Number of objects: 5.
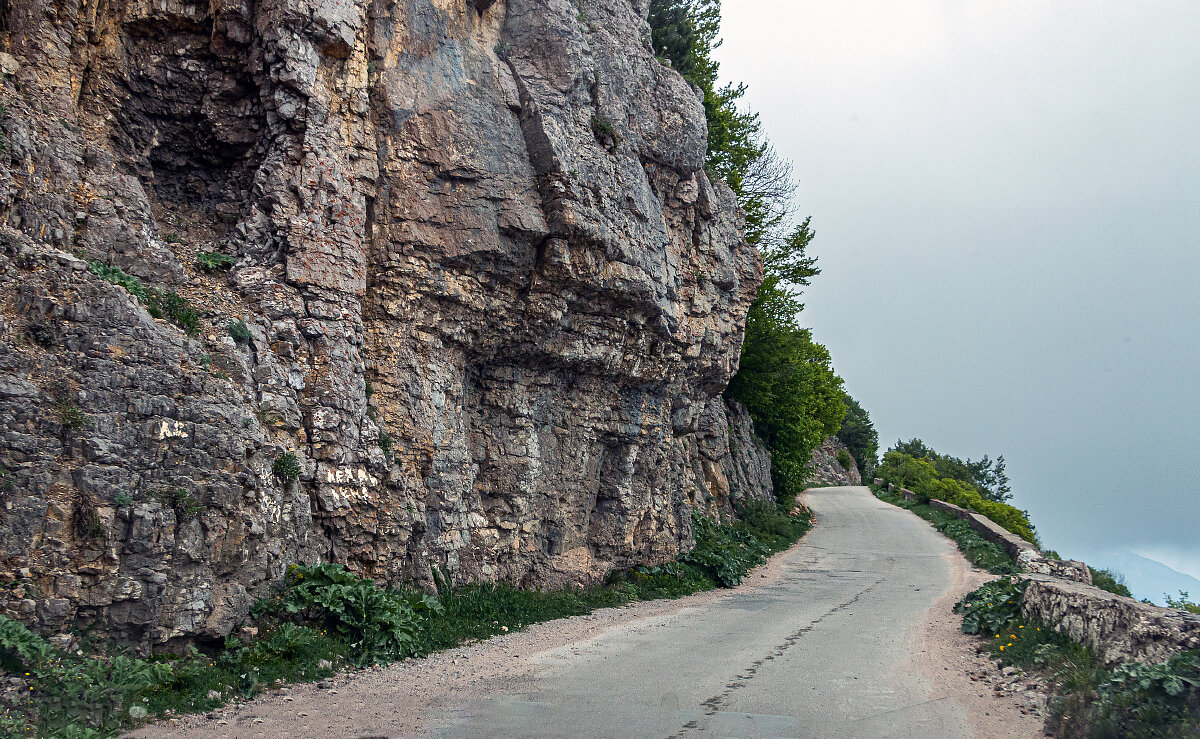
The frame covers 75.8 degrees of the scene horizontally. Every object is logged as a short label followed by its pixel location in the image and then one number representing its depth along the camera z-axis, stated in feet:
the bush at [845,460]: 191.62
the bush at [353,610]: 28.68
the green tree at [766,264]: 78.75
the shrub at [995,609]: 38.78
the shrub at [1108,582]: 49.78
